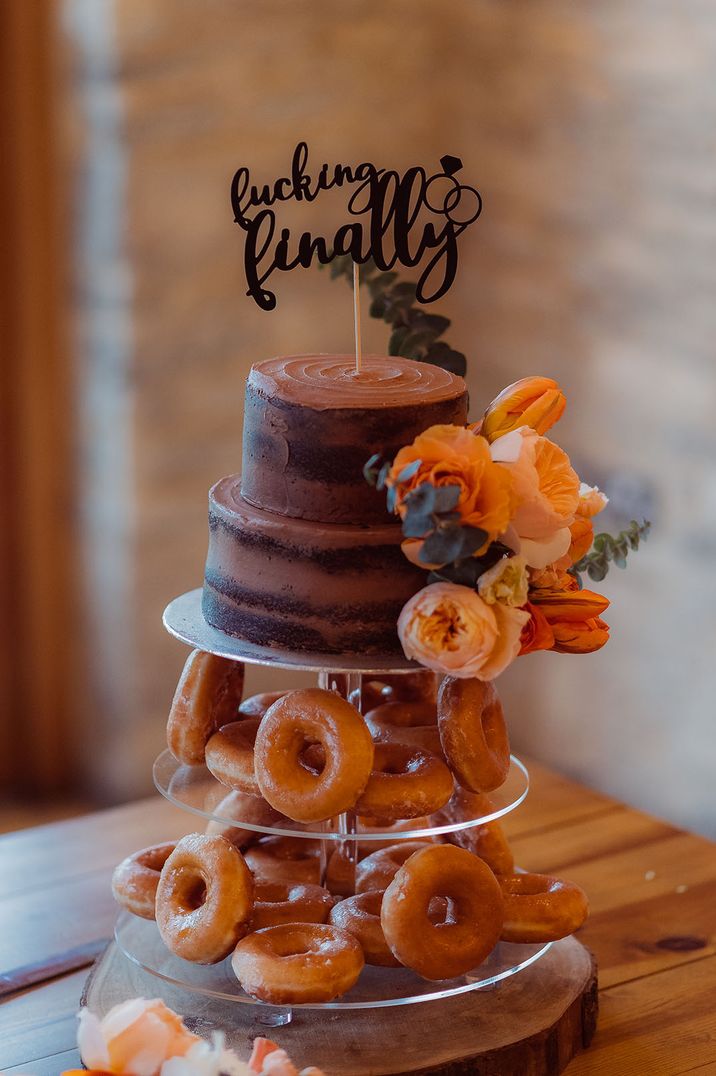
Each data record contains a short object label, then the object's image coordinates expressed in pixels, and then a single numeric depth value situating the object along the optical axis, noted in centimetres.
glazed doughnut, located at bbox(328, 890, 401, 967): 115
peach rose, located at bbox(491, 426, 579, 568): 106
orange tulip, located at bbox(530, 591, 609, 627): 113
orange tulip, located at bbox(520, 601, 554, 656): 109
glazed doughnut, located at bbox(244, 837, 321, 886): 127
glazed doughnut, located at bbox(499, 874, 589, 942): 120
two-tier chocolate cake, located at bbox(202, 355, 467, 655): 109
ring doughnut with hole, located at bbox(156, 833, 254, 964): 112
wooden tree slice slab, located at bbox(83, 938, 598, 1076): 111
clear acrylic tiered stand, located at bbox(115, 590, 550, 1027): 110
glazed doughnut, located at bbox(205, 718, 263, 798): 115
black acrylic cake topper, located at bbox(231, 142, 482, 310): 111
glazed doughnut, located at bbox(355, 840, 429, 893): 123
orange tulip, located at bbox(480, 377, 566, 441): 114
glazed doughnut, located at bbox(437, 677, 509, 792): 113
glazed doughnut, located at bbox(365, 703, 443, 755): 121
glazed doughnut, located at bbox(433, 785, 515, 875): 121
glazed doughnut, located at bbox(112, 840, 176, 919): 122
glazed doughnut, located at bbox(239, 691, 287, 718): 129
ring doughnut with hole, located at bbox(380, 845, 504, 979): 110
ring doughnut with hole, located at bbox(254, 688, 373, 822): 108
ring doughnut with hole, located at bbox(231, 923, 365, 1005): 108
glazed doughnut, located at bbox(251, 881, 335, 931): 116
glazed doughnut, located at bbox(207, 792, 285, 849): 122
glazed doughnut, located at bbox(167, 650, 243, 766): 121
